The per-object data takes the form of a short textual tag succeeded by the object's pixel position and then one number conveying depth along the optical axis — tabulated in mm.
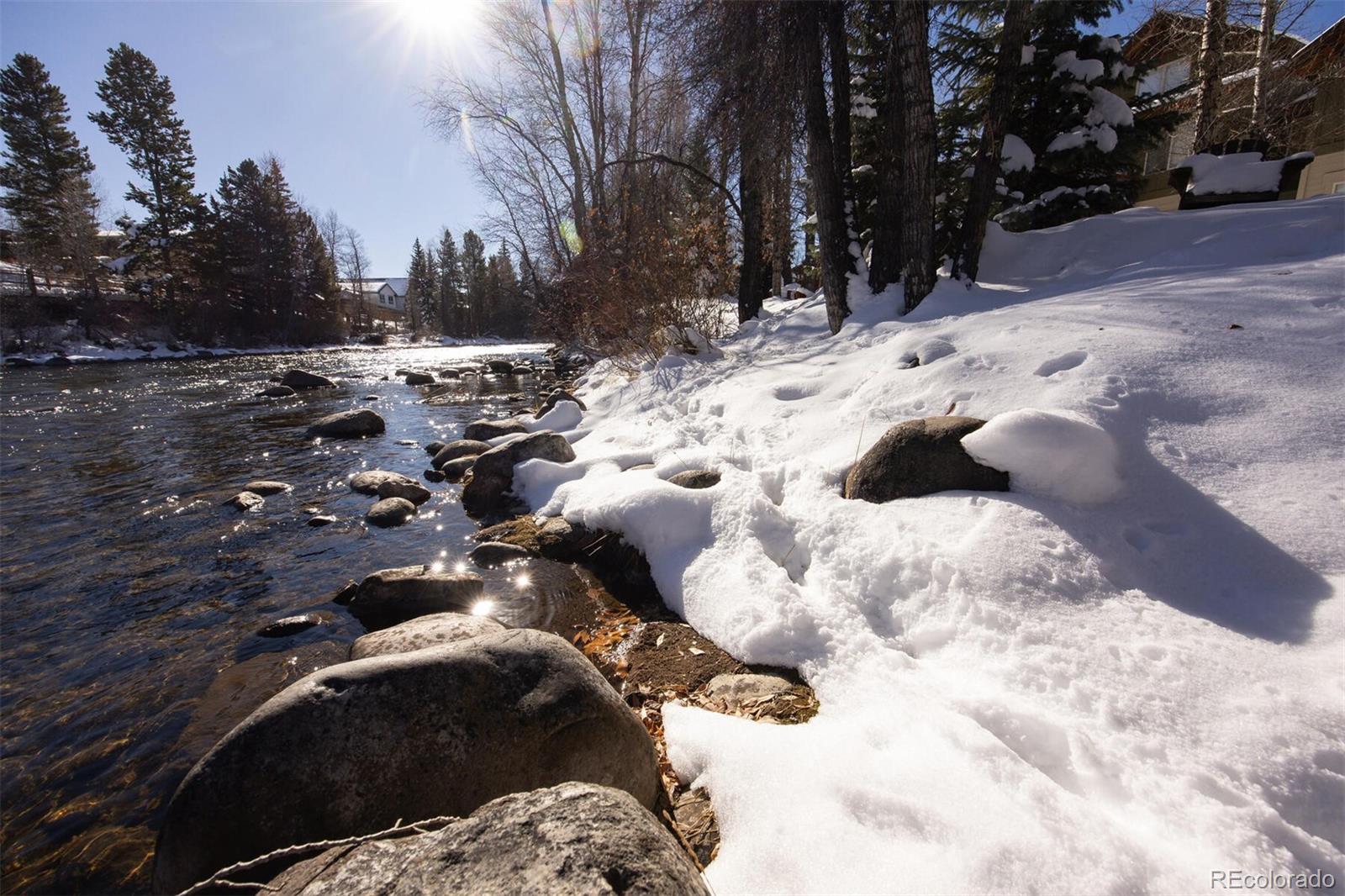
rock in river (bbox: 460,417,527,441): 7730
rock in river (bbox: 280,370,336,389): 14516
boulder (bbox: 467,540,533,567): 4145
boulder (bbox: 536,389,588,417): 8591
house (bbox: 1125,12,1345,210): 10039
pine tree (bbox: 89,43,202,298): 26828
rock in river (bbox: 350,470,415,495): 5828
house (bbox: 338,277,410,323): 62844
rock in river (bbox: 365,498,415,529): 5039
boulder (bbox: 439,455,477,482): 6410
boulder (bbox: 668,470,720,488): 3920
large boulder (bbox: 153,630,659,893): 1616
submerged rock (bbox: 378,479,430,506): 5648
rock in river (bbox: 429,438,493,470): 6973
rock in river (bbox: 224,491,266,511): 5383
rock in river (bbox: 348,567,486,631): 3430
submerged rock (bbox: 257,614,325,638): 3285
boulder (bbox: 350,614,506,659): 2639
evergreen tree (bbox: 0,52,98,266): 26000
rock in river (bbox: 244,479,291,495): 5789
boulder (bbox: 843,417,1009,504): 2701
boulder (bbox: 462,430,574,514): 5414
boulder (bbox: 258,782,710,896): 997
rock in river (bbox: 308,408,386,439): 8734
